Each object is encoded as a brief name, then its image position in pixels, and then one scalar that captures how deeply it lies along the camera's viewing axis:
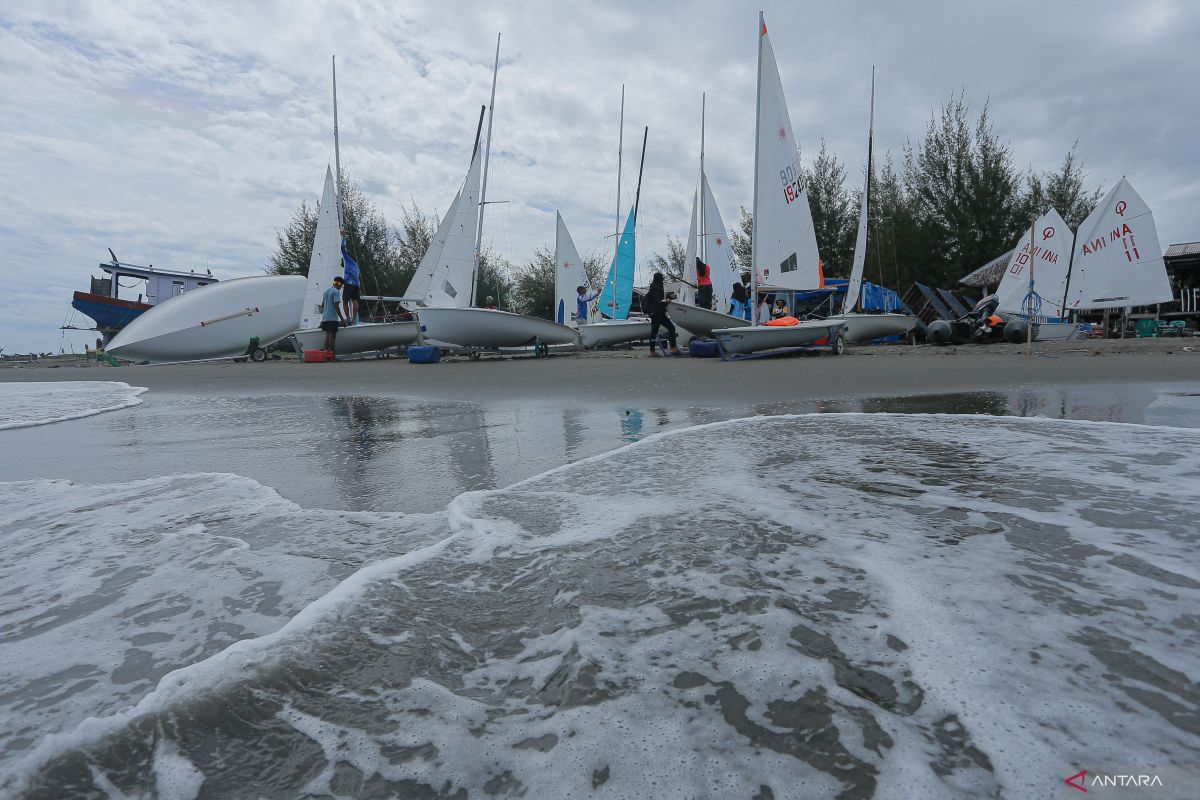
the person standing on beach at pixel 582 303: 20.19
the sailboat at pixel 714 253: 18.31
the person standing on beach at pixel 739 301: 15.41
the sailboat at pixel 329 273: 15.55
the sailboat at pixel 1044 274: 16.02
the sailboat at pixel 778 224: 11.23
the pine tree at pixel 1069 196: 23.34
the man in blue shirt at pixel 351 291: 15.95
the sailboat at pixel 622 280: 20.66
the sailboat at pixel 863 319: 14.07
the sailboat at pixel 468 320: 13.22
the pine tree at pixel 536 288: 35.84
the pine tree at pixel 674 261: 33.59
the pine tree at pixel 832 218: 26.19
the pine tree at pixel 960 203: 22.55
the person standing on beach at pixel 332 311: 14.53
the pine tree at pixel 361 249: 28.56
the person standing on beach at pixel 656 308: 13.45
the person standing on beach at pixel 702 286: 14.21
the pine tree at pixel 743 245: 28.34
